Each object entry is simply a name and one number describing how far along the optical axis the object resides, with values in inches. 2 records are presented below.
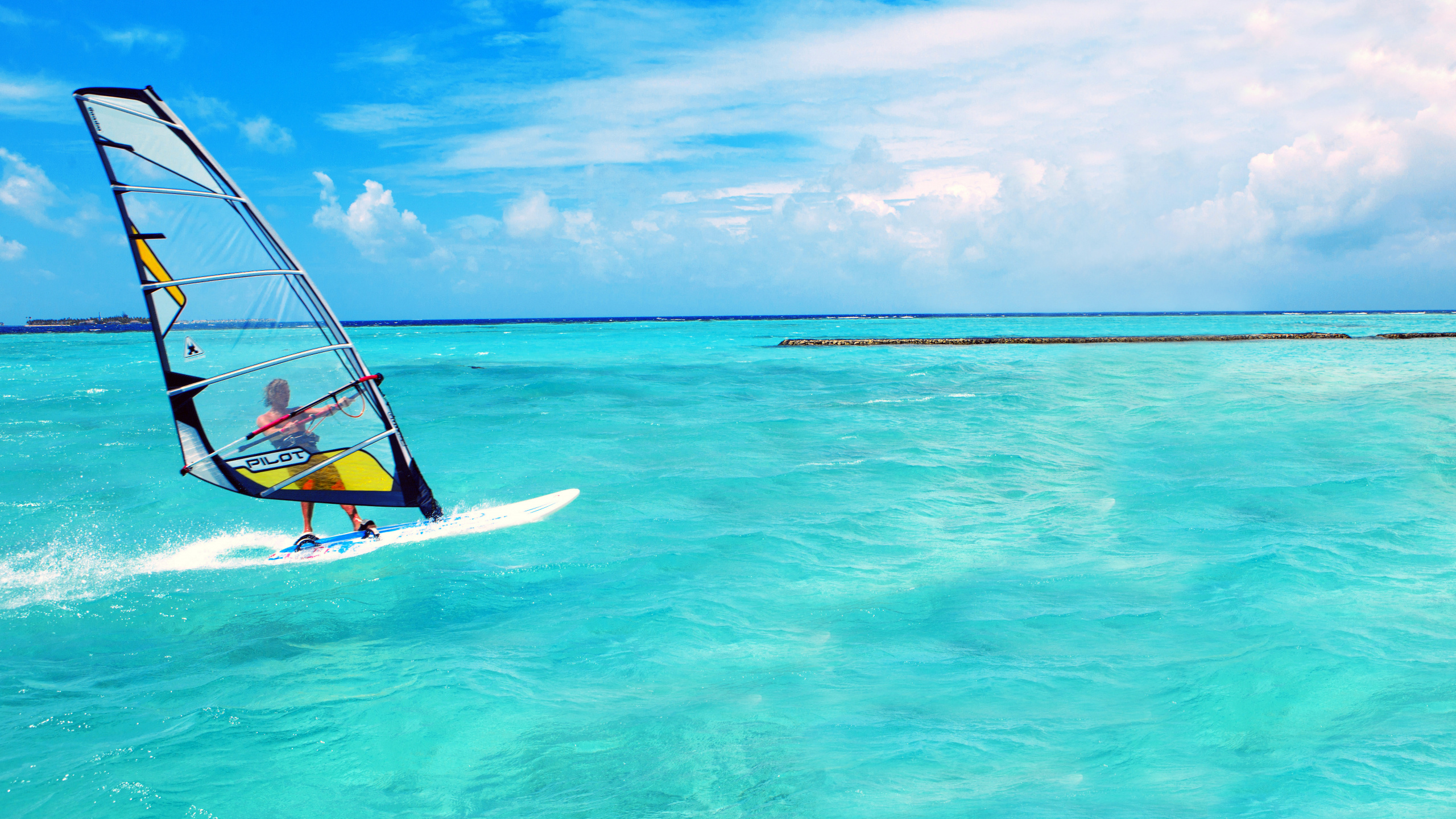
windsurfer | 325.1
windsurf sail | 272.7
